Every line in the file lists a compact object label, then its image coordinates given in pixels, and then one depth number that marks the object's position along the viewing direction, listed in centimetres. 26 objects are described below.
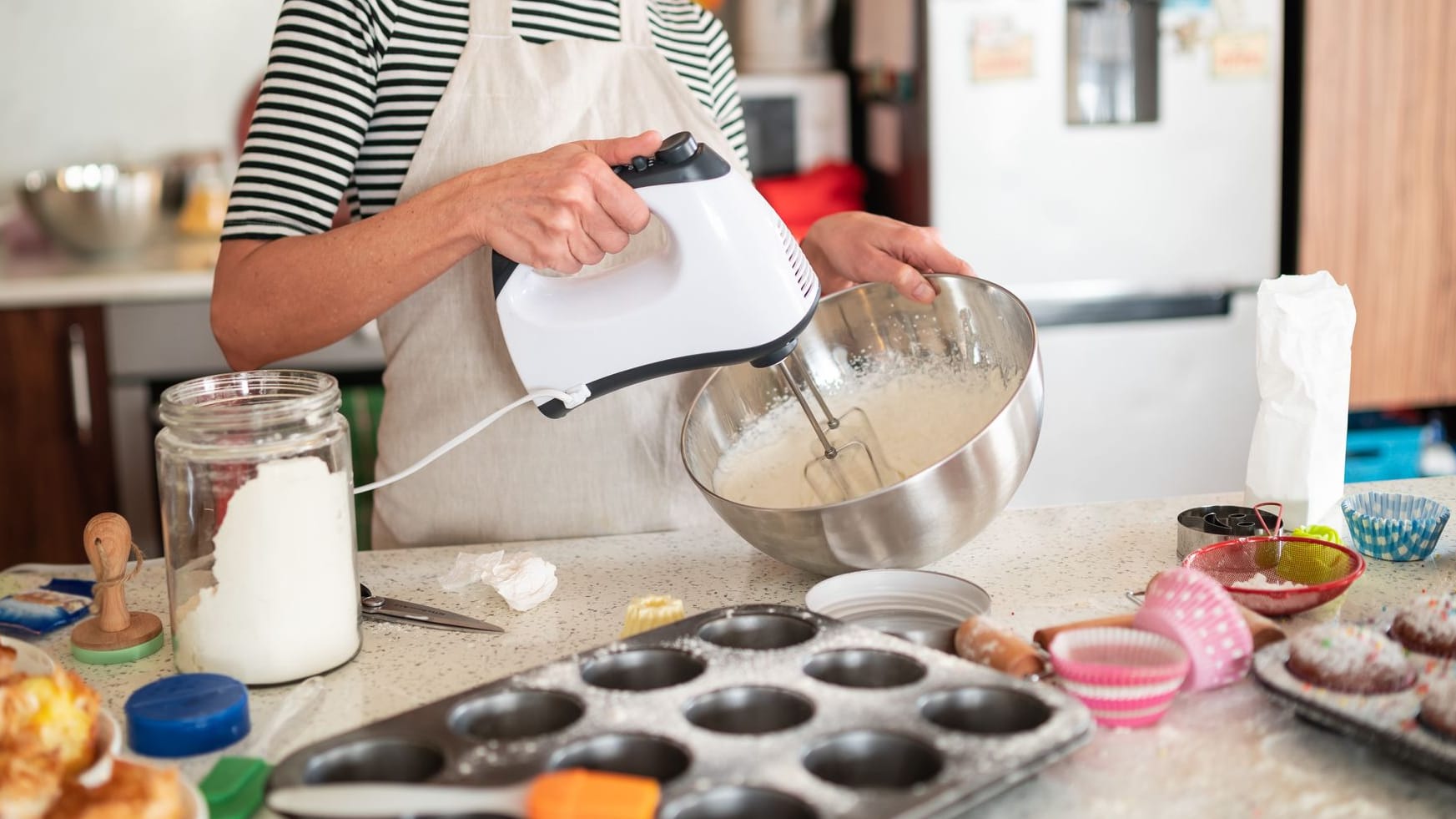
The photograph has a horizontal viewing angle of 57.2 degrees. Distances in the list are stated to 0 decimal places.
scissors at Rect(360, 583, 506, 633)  99
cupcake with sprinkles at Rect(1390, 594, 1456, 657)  82
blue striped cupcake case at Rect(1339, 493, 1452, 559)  107
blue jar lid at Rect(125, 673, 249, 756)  78
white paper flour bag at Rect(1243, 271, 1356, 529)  105
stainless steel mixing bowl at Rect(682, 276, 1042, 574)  95
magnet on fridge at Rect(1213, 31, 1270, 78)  236
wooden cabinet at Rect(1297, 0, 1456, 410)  239
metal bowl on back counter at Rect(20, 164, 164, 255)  249
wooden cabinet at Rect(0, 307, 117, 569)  231
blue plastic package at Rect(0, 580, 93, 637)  101
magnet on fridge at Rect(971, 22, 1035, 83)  229
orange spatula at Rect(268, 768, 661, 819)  61
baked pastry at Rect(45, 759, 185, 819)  62
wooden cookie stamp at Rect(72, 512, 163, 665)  95
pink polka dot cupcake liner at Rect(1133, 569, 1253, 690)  82
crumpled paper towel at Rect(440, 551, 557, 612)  102
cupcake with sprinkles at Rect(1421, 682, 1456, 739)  71
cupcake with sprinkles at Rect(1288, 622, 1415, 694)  76
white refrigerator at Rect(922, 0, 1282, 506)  232
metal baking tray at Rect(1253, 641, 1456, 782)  70
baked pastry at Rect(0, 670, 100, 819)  63
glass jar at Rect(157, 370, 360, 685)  85
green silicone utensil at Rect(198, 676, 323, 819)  72
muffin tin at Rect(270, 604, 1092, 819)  66
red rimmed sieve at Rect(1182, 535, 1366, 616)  94
